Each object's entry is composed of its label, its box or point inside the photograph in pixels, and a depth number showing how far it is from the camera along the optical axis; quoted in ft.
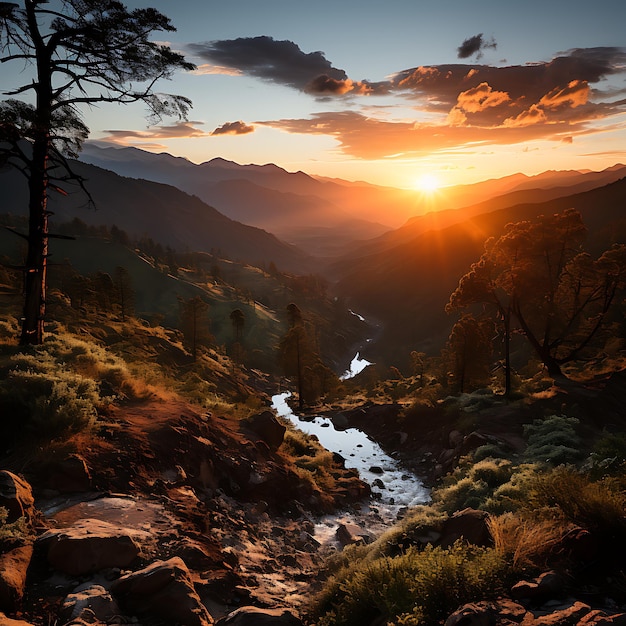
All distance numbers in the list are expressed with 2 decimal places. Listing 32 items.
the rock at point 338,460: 72.53
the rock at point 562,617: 14.84
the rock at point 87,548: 21.12
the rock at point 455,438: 76.37
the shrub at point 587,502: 18.95
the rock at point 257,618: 20.53
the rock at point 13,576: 17.67
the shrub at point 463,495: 38.04
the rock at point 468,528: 24.57
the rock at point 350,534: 41.65
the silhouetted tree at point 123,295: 224.74
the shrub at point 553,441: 46.21
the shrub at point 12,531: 20.35
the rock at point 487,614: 15.58
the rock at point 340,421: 121.19
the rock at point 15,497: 22.45
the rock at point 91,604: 18.29
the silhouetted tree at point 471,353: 120.37
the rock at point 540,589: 16.75
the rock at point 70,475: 27.94
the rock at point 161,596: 19.54
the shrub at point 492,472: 43.80
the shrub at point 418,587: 17.67
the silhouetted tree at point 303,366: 166.50
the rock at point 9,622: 16.03
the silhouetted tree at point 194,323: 202.18
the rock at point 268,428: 56.59
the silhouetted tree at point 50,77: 41.88
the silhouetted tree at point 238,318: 266.83
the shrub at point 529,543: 18.79
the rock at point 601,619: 14.11
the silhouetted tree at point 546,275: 85.76
